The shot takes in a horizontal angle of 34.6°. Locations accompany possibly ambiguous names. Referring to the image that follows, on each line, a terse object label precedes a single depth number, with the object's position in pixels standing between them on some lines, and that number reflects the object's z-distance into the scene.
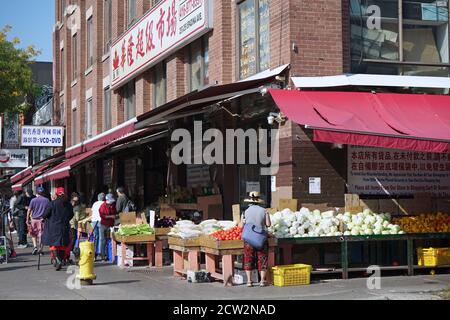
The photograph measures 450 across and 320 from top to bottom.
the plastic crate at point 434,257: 13.49
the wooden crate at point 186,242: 13.35
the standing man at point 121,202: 18.34
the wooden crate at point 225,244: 12.41
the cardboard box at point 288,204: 13.62
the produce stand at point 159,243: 15.59
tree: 31.30
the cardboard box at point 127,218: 16.67
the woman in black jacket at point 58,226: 15.23
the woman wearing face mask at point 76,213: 20.59
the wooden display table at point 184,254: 13.41
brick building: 14.17
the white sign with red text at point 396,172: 14.38
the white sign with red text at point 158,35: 18.28
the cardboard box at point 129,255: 15.83
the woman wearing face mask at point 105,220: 17.55
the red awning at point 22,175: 34.03
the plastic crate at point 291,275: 12.27
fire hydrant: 12.61
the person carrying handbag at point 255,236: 12.09
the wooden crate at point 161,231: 15.58
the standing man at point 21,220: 23.45
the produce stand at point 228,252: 12.44
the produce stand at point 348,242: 12.72
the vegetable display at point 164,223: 15.82
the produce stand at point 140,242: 15.45
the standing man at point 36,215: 19.02
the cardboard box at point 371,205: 13.91
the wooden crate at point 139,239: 15.43
